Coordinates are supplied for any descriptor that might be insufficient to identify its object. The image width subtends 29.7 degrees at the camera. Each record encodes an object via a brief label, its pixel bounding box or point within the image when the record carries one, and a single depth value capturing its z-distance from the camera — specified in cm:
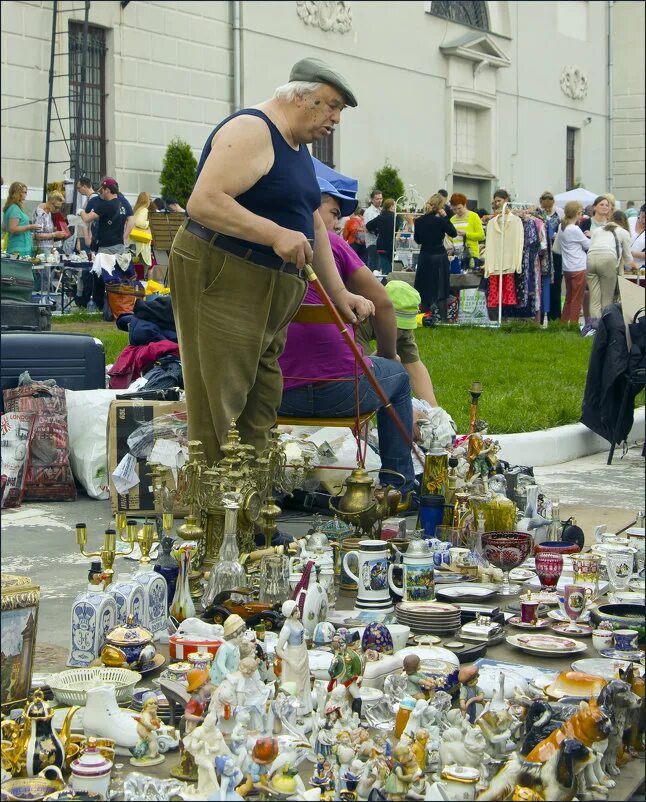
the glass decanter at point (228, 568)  382
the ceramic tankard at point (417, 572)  401
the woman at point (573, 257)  1427
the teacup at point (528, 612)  388
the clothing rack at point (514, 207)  1434
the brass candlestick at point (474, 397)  526
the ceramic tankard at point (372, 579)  395
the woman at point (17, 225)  1184
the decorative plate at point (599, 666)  332
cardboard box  552
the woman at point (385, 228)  1617
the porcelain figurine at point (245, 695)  271
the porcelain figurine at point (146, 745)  274
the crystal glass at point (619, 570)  426
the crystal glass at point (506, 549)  443
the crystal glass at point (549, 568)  426
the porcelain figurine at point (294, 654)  298
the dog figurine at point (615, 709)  270
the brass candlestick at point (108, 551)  357
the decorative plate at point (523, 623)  384
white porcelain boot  278
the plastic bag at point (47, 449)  583
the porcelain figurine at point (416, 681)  294
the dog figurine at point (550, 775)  247
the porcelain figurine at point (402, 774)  250
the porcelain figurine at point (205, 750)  246
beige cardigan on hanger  1424
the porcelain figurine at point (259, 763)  251
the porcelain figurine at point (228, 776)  238
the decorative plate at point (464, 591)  421
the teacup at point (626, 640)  353
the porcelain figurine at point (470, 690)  289
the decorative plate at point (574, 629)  377
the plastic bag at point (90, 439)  585
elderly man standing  405
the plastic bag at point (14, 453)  563
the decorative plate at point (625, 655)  347
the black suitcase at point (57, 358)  620
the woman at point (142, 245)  1306
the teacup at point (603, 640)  358
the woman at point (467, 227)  1505
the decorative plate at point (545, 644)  356
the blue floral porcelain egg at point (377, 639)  339
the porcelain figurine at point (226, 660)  294
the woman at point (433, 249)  1380
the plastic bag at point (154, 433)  552
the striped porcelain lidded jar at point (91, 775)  250
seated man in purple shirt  518
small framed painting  290
